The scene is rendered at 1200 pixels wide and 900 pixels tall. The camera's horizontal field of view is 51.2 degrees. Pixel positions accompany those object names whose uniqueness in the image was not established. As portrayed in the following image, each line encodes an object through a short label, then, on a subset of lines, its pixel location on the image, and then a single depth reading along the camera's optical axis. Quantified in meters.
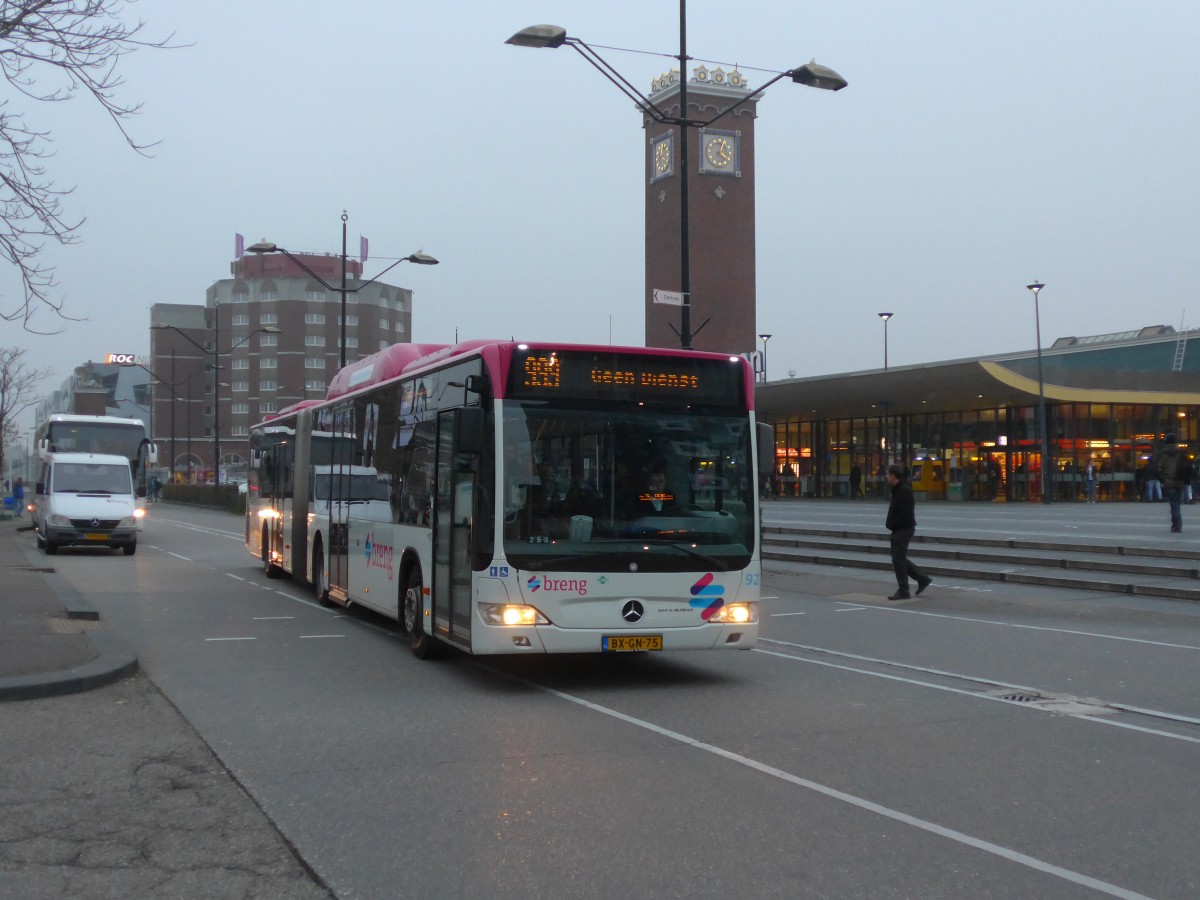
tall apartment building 126.06
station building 46.69
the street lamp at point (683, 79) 18.92
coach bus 35.69
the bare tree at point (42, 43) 10.83
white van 28.12
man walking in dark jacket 17.50
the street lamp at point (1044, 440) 44.53
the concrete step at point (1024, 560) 18.50
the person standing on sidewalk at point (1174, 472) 23.41
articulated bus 10.04
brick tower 84.31
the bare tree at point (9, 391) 65.69
